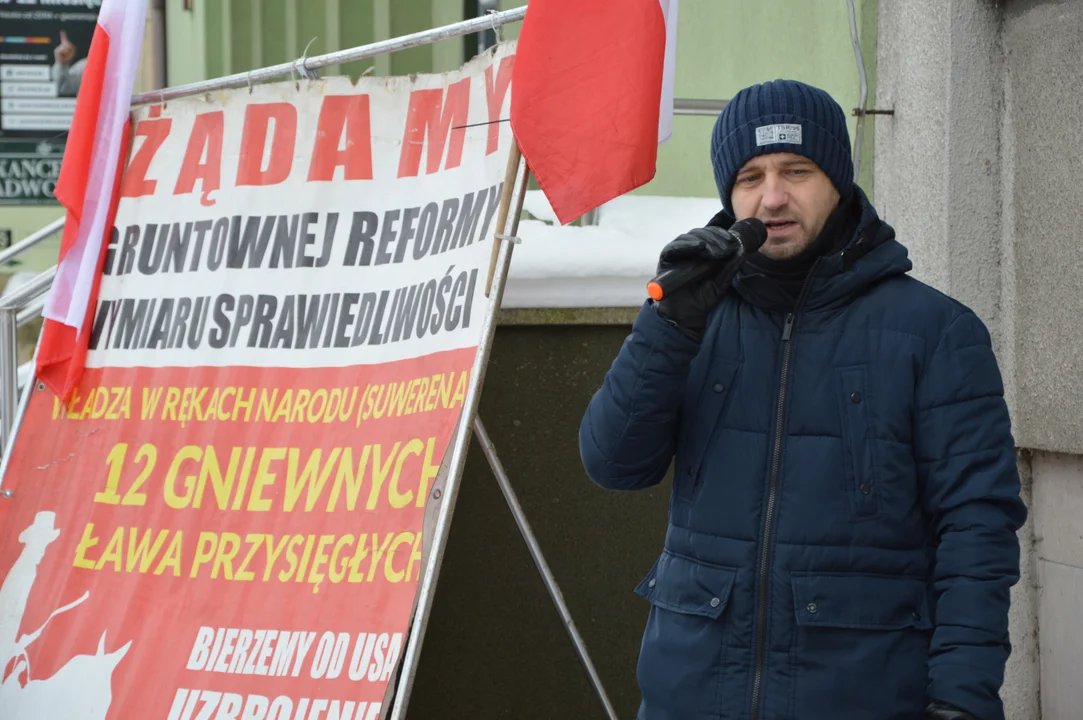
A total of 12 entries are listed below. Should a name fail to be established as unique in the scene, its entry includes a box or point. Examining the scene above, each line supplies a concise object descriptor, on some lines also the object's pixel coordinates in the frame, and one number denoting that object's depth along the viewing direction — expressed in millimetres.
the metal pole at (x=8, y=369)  8609
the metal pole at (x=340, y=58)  6520
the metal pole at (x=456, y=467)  5508
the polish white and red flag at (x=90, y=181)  7699
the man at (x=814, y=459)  4324
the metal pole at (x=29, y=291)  8203
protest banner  6070
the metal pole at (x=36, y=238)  8750
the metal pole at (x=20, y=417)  7684
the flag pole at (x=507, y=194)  5996
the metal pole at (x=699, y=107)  9437
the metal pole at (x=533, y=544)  7199
